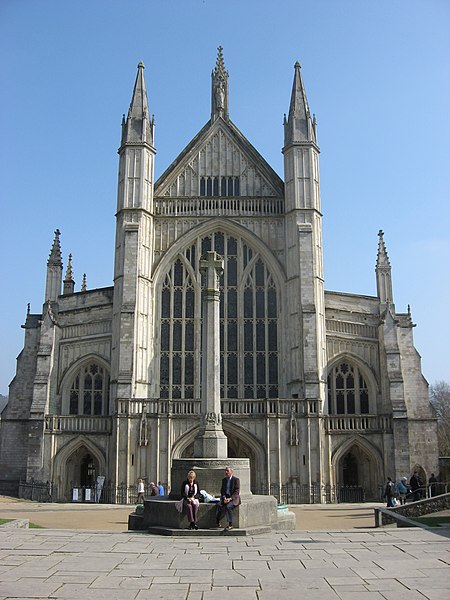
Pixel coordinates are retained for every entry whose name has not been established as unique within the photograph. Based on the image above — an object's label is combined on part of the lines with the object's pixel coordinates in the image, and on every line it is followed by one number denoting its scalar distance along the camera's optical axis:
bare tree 53.70
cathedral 31.06
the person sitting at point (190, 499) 13.62
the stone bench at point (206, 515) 13.80
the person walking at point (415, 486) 26.15
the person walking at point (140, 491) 28.94
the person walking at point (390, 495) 22.67
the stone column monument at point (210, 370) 16.08
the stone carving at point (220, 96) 39.41
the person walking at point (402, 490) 24.08
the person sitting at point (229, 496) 13.52
